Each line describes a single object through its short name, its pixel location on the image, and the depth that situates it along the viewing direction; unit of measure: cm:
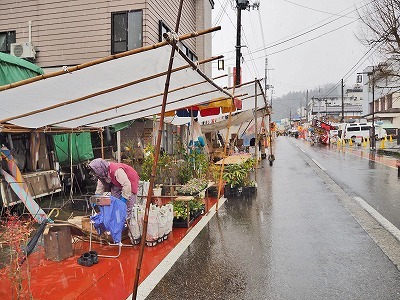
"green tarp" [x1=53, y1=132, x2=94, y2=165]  1132
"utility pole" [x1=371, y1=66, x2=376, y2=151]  3291
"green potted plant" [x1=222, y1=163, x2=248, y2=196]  1104
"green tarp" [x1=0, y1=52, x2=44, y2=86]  860
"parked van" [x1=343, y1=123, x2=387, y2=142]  4709
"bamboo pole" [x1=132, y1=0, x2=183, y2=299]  335
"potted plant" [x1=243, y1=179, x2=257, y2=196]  1116
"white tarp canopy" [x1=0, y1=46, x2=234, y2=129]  430
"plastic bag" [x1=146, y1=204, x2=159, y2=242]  612
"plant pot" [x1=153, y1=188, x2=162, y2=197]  934
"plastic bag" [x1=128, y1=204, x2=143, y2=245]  612
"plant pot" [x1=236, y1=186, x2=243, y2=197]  1109
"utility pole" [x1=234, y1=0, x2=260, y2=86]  2014
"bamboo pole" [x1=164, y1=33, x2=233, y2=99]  338
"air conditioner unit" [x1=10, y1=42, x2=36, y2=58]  1402
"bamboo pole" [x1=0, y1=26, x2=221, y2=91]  337
